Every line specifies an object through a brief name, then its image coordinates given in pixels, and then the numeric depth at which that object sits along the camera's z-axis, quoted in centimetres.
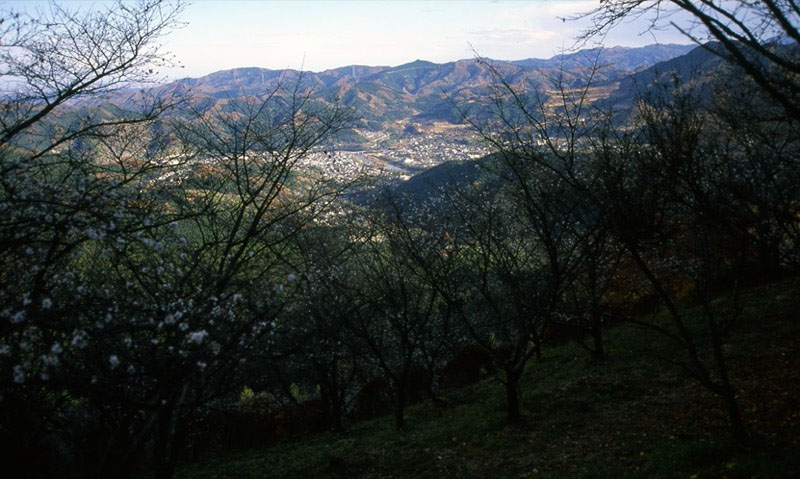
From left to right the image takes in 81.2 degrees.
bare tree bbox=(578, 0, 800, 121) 348
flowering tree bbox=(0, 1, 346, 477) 635
